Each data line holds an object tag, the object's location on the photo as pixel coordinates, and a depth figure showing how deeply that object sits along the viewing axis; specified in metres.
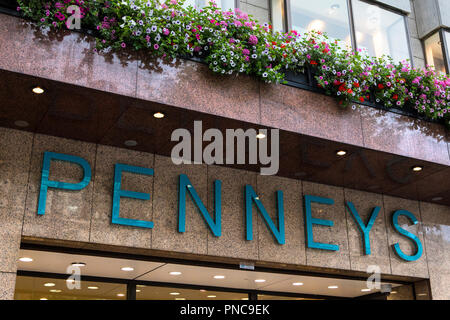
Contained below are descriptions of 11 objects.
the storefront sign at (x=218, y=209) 7.84
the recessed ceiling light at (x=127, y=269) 8.85
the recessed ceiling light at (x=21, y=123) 7.59
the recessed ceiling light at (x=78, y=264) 8.52
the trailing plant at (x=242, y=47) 6.95
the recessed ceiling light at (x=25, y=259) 8.16
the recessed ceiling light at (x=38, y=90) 6.73
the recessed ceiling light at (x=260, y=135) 8.05
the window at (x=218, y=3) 8.63
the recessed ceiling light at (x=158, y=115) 7.44
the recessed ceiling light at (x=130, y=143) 8.27
